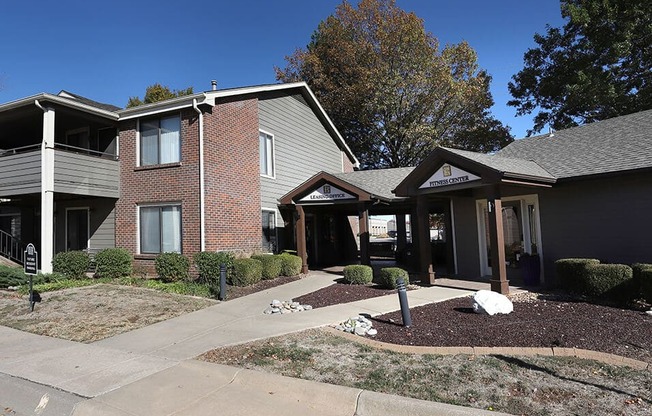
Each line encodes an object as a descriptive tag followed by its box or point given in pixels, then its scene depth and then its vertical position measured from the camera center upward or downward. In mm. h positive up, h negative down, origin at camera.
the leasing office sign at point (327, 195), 14939 +1379
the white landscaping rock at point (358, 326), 7277 -1640
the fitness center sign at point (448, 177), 11387 +1407
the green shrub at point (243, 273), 12375 -1025
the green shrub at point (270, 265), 13609 -930
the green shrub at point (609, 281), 8945 -1256
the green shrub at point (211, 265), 12227 -749
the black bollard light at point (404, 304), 7535 -1294
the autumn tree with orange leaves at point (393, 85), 27062 +9477
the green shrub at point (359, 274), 12719 -1245
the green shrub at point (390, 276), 11680 -1229
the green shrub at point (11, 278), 12742 -929
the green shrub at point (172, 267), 13164 -812
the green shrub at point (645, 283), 8344 -1210
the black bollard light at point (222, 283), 10859 -1141
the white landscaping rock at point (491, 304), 8250 -1484
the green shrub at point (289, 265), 14555 -1022
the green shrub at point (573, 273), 9703 -1132
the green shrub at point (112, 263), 14000 -680
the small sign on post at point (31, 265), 9930 -440
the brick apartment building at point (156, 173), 13742 +2306
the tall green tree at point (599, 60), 21906 +8897
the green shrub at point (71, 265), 13820 -649
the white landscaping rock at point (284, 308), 9273 -1588
